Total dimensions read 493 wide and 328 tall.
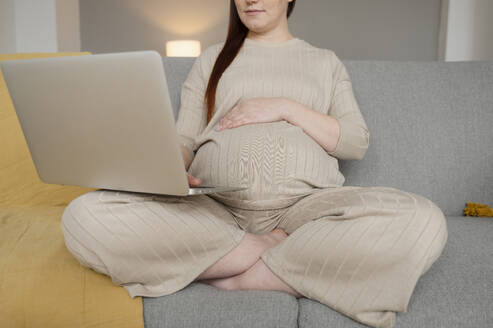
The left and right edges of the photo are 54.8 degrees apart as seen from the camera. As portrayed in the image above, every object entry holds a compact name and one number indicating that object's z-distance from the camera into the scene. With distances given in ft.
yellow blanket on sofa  3.02
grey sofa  5.22
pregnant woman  3.06
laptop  2.59
